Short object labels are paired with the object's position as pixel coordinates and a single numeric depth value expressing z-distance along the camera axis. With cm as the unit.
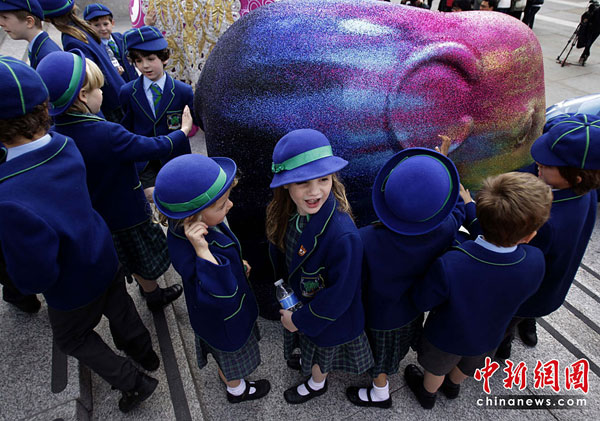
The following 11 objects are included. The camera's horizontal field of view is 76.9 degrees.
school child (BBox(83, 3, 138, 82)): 381
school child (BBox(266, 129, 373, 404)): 147
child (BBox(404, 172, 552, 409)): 144
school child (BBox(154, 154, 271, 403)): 141
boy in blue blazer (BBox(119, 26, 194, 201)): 244
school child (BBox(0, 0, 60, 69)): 245
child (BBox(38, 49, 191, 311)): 174
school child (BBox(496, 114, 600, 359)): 162
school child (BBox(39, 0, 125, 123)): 285
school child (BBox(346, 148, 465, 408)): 141
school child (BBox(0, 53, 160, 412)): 138
